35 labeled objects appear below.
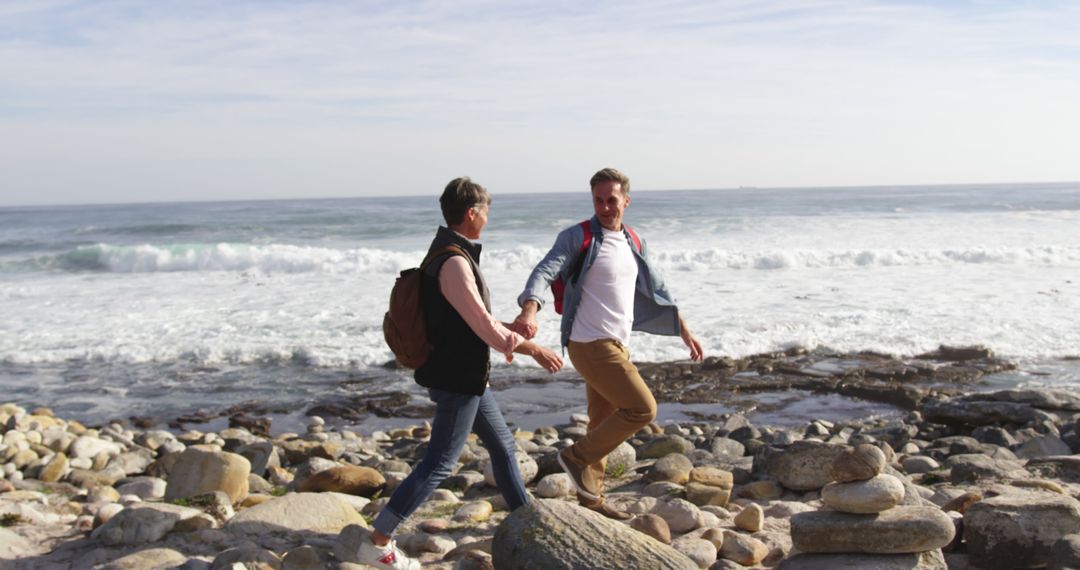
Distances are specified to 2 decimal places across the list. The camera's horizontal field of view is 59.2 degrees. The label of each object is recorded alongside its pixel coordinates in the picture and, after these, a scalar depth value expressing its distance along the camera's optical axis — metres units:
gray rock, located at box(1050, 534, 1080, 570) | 3.59
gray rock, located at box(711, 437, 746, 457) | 6.70
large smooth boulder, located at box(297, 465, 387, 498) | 5.71
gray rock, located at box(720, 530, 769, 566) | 4.13
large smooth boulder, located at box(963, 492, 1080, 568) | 3.91
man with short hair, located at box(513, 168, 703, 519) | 4.49
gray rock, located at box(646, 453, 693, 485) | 5.59
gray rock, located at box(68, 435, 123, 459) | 7.52
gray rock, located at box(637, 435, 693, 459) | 6.75
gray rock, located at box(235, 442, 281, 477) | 6.82
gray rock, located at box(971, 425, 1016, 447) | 7.43
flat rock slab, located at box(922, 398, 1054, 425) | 8.20
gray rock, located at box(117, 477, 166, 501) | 6.15
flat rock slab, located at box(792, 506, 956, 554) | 3.74
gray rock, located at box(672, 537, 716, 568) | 4.02
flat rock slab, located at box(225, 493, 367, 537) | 4.57
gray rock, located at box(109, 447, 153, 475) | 7.14
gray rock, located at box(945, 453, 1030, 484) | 5.64
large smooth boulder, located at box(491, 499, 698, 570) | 3.48
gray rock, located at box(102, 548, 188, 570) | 4.04
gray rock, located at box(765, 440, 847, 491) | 5.27
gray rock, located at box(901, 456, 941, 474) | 6.27
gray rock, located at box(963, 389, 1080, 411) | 8.54
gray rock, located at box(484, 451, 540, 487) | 5.73
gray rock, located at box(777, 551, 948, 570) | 3.76
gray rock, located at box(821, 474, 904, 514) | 3.82
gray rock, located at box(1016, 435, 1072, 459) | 6.89
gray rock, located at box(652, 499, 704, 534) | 4.58
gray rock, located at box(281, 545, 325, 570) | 3.95
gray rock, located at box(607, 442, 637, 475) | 6.14
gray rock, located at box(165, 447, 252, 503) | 5.50
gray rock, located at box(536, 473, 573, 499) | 5.43
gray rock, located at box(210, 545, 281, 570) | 3.87
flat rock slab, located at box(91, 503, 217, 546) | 4.44
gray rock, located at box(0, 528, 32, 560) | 4.36
